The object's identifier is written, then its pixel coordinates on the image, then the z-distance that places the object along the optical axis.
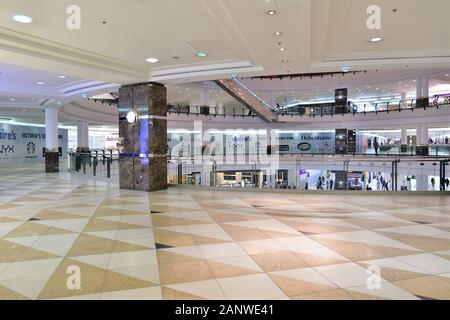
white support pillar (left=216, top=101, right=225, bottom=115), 24.41
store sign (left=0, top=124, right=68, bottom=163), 22.31
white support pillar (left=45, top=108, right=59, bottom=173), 14.50
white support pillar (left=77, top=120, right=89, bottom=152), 19.66
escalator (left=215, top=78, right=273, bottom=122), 15.14
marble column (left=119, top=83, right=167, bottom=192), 9.06
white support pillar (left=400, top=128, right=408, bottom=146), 25.26
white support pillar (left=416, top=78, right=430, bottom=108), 18.56
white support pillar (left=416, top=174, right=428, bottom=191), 16.09
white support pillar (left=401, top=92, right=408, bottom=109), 19.78
